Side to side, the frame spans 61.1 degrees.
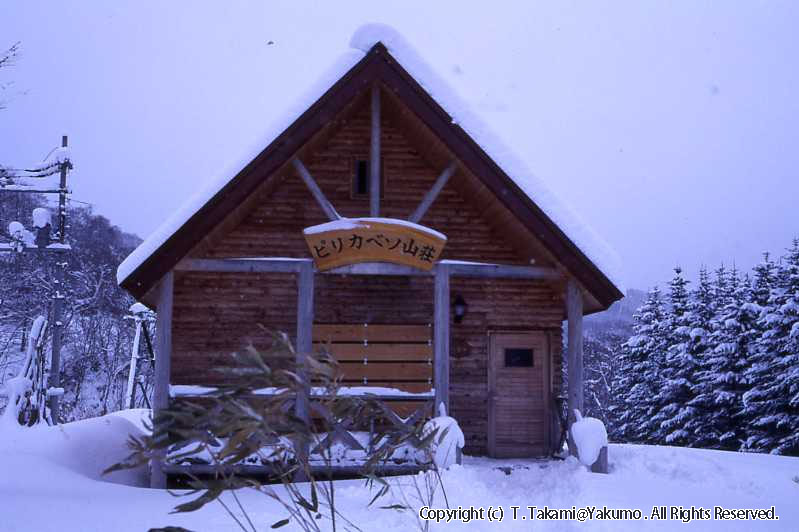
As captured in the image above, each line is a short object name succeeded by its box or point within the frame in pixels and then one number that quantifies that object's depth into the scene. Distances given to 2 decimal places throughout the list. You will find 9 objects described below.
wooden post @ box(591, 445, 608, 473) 8.66
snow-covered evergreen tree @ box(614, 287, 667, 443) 31.11
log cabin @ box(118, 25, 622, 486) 8.80
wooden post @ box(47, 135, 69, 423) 15.95
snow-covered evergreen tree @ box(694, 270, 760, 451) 26.41
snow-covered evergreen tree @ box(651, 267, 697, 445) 27.94
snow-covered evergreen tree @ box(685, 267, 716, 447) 27.39
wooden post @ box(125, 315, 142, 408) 27.37
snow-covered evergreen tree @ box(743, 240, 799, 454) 23.47
